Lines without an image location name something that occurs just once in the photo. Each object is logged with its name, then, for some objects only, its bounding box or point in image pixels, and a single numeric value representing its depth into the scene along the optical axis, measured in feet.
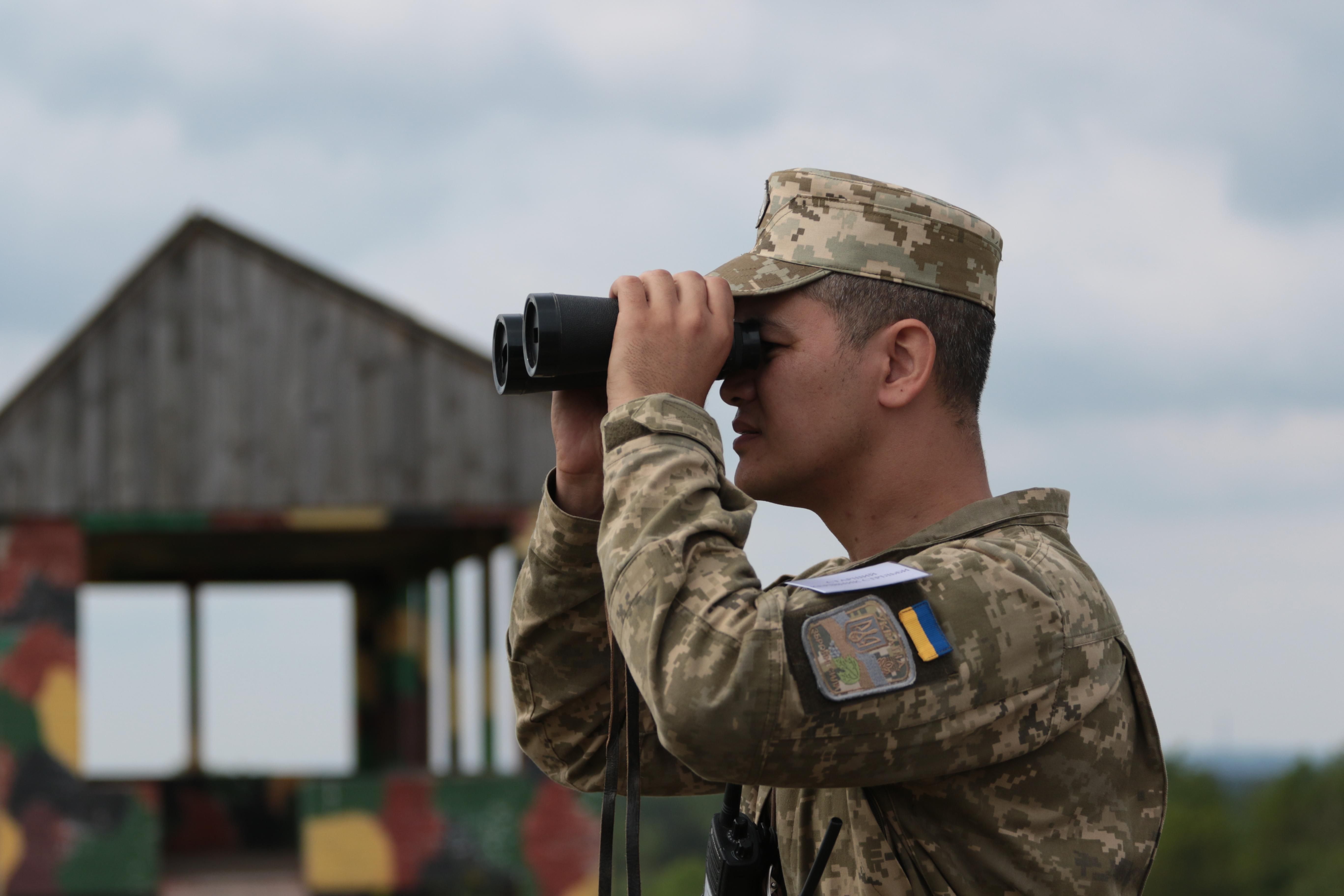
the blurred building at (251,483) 38.50
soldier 11.37
